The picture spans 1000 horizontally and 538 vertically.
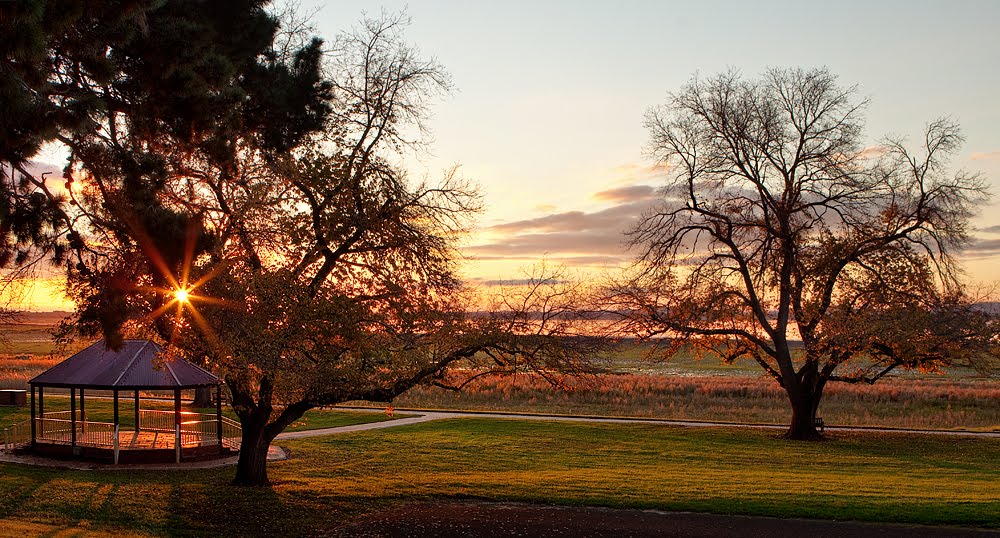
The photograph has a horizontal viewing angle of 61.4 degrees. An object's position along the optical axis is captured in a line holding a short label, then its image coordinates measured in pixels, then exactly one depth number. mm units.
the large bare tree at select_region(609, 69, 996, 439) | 30484
